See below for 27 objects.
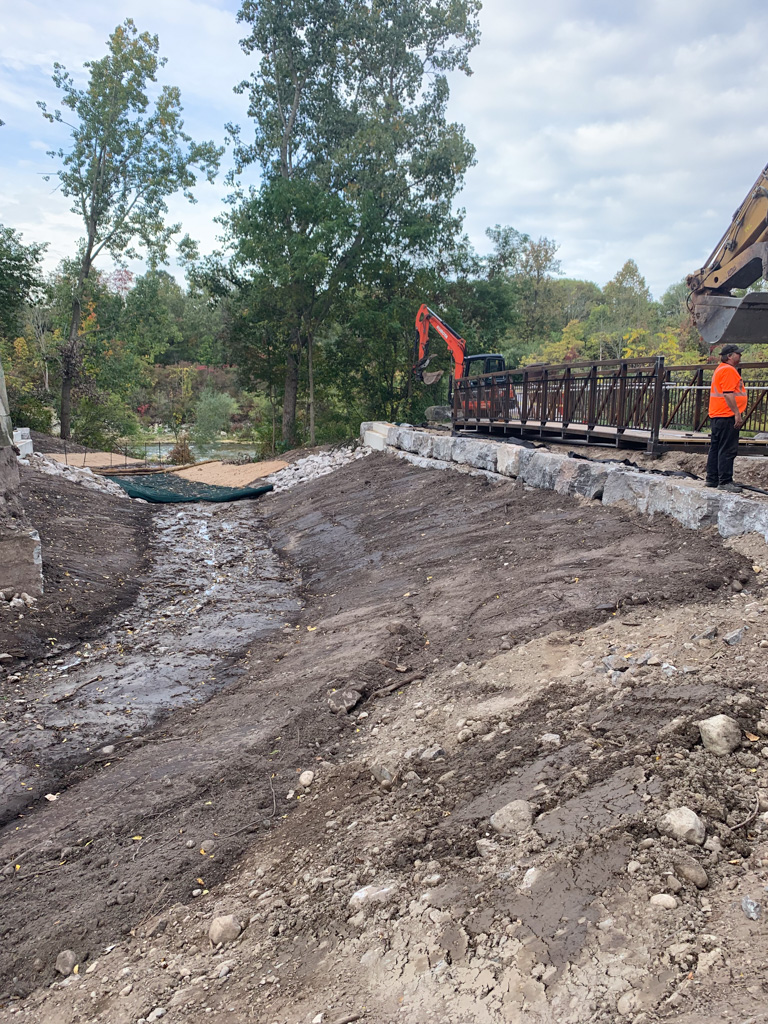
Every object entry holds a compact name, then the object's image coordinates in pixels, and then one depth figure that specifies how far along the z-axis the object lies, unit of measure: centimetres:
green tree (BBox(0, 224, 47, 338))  2852
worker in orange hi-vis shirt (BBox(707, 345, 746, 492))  701
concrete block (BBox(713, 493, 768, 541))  570
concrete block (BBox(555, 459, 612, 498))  857
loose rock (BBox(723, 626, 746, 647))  411
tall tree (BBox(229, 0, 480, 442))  2527
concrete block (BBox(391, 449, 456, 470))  1408
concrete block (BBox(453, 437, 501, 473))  1200
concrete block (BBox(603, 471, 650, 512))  746
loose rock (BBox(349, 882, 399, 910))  279
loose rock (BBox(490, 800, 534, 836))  297
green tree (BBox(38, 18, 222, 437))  2894
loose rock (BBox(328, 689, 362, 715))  496
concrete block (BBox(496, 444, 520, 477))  1085
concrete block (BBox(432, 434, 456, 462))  1397
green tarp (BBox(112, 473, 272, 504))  1678
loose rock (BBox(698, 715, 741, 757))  305
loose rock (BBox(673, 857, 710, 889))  240
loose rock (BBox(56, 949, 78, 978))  296
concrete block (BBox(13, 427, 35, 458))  1709
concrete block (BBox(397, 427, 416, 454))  1695
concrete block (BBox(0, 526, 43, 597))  759
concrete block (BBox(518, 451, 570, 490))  959
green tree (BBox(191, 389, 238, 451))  3744
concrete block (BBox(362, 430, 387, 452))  1927
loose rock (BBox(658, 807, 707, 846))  259
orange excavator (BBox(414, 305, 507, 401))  1936
